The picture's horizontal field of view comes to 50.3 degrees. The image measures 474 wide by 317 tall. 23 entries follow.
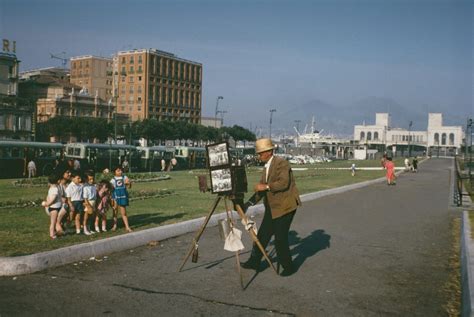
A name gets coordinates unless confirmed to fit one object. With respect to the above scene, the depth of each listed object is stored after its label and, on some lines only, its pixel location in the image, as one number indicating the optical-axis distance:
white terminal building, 121.34
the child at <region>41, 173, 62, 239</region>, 8.93
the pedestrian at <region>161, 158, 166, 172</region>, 46.81
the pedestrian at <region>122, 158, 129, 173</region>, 41.82
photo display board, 6.82
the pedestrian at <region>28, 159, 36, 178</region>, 32.69
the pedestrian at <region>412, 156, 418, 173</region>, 46.09
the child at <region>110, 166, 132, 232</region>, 10.05
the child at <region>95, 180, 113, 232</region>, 9.92
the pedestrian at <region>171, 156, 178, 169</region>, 49.09
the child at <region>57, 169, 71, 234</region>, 9.23
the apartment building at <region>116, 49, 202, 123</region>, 125.25
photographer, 6.82
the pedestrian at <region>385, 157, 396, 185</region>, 27.75
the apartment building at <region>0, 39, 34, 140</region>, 67.25
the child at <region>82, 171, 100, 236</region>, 9.47
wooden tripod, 6.80
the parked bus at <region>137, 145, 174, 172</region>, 48.28
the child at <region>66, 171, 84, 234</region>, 9.30
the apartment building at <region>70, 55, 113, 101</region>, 126.14
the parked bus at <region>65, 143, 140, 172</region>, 40.50
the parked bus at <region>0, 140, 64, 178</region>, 34.09
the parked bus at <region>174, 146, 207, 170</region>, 55.88
